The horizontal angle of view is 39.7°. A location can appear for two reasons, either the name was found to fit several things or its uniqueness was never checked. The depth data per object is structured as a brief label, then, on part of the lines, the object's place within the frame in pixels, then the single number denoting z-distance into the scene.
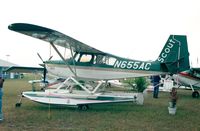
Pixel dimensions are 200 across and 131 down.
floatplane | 10.51
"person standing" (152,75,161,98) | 17.23
